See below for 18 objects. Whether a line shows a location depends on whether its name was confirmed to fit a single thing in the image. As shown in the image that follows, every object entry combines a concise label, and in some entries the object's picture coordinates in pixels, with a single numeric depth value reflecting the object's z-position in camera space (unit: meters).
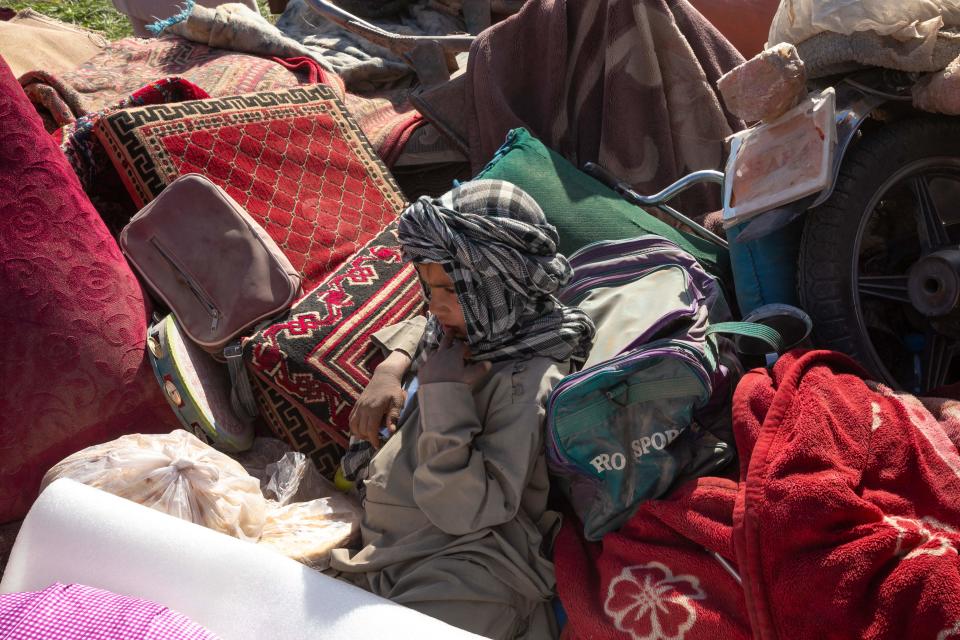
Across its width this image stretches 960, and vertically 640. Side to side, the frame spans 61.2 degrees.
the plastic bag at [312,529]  2.03
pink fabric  1.35
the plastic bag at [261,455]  2.45
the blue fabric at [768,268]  2.25
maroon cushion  2.24
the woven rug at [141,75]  3.19
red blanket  1.36
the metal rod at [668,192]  2.52
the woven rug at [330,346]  2.37
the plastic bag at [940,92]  2.01
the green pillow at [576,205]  2.46
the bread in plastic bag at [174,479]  1.98
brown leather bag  2.46
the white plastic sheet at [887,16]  2.07
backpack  1.78
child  1.83
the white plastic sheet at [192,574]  1.50
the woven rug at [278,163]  2.67
